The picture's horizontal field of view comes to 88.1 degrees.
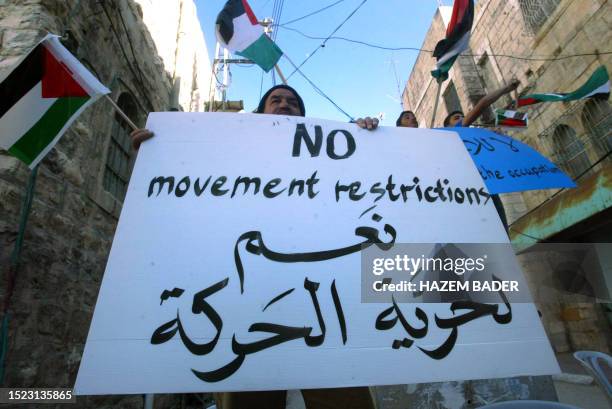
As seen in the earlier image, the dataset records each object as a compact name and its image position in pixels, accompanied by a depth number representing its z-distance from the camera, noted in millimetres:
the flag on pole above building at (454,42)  2812
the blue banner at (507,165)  2482
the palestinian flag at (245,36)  3314
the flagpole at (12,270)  1957
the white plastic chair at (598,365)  1297
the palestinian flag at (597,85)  5148
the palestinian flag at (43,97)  1604
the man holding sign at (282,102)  2431
